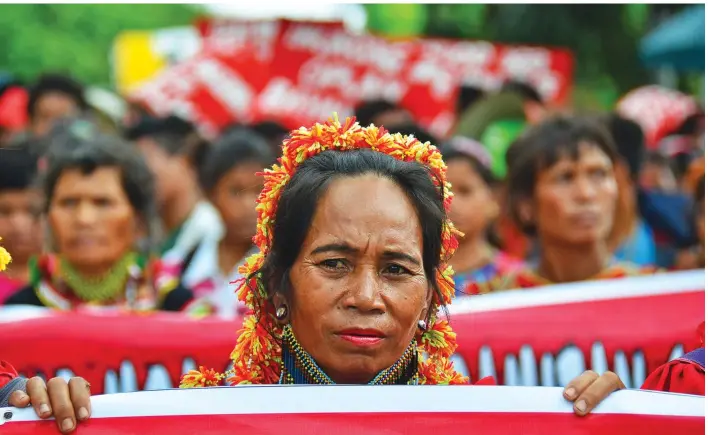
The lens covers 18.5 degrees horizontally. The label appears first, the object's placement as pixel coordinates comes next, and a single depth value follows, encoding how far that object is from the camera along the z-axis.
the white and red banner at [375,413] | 4.76
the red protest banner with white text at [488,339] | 7.38
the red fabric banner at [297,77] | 20.92
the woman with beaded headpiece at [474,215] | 10.02
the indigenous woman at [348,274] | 4.93
